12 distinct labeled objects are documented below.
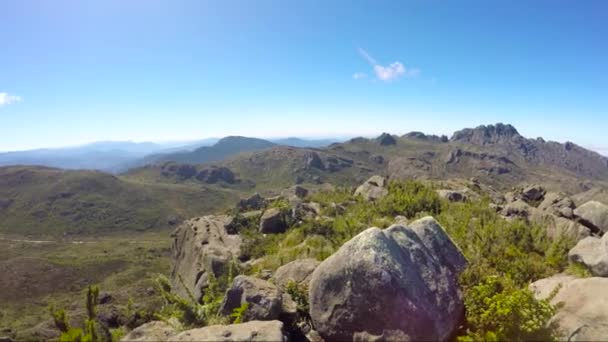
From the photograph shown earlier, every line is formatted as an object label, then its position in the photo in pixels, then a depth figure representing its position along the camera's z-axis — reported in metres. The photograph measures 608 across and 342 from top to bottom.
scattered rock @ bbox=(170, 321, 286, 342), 6.96
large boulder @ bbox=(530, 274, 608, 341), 7.20
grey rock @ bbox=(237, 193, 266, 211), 47.85
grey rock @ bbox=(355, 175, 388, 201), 36.70
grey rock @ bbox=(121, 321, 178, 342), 7.87
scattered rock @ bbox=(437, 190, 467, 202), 29.31
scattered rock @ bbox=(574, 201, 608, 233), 16.61
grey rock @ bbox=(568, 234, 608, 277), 9.72
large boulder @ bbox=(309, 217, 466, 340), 7.52
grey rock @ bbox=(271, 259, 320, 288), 11.99
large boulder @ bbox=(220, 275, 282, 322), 8.48
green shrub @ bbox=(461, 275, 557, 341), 7.30
